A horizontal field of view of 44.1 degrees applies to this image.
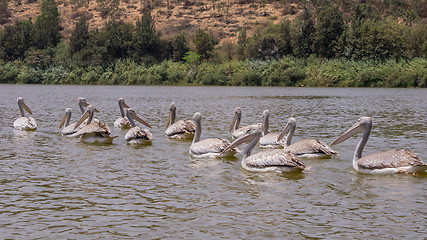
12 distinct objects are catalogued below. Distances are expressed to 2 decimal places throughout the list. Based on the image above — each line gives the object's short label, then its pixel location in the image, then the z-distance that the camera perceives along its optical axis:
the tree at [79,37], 67.00
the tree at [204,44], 64.94
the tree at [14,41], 69.25
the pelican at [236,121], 15.88
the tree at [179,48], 65.75
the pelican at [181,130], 14.60
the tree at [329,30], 58.09
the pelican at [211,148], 11.37
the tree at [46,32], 71.19
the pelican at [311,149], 11.27
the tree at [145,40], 65.06
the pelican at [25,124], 16.17
